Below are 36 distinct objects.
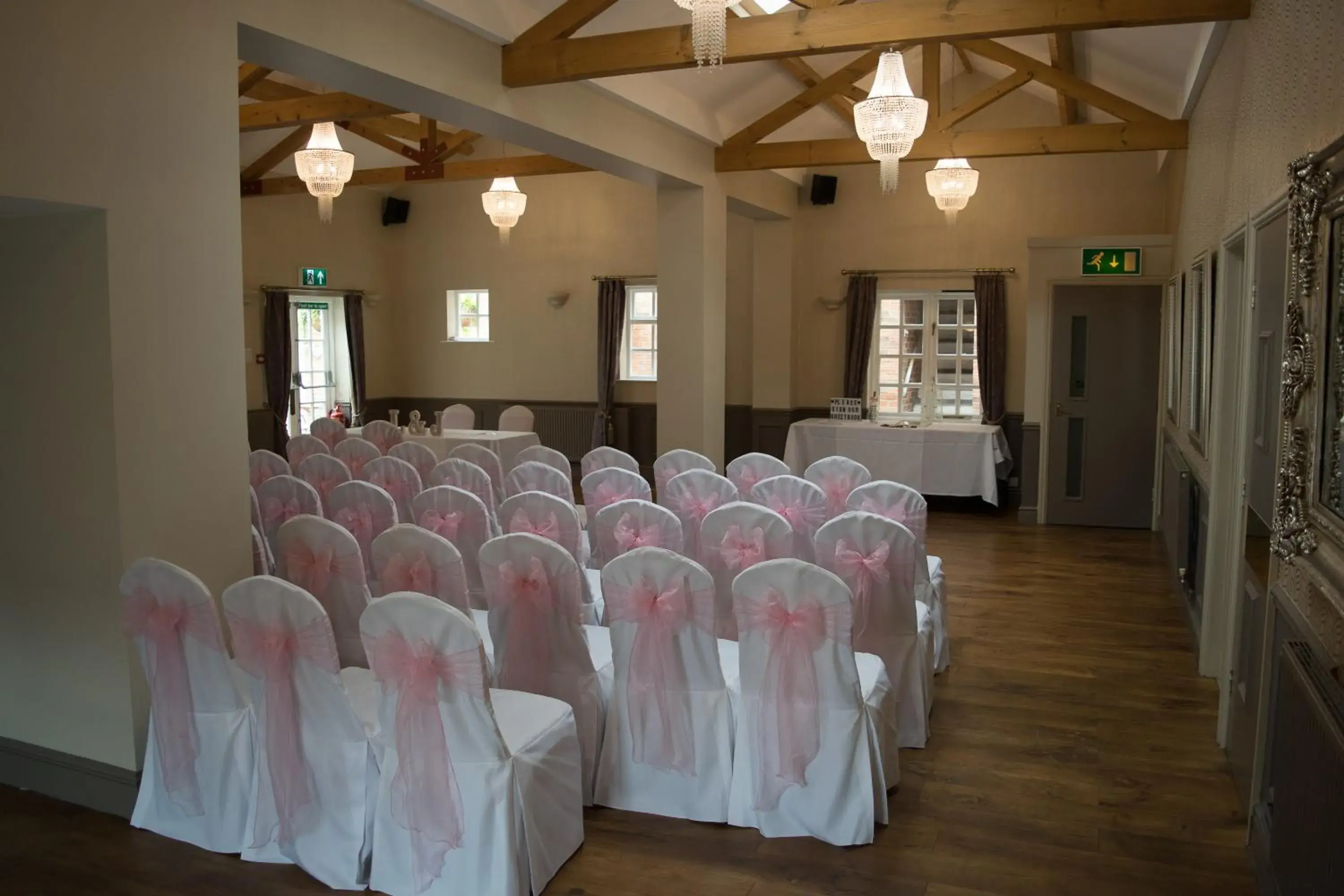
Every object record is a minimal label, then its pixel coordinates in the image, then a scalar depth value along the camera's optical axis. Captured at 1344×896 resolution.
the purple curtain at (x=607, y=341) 12.51
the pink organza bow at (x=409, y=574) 3.86
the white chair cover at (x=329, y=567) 3.95
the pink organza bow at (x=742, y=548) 4.30
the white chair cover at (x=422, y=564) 3.81
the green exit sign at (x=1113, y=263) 9.09
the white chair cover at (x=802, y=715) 3.35
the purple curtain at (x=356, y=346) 12.84
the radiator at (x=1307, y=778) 2.26
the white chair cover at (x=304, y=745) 3.11
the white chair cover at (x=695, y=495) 5.48
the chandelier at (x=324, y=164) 7.53
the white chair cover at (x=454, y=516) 5.05
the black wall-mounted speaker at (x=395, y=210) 13.46
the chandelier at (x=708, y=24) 4.02
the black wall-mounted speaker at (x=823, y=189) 11.35
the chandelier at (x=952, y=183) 8.60
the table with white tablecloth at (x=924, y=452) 10.05
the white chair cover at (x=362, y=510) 5.17
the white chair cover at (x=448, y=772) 2.92
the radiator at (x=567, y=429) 12.94
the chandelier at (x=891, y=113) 5.89
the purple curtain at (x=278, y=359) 11.73
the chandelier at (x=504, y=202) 9.59
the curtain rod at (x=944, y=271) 10.80
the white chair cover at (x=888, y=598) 4.14
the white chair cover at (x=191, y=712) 3.33
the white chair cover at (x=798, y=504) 5.18
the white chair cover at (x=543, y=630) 3.59
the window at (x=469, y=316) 13.49
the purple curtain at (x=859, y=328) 11.32
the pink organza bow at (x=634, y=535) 4.56
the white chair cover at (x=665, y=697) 3.47
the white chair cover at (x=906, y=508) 4.69
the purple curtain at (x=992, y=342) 10.76
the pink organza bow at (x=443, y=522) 5.04
